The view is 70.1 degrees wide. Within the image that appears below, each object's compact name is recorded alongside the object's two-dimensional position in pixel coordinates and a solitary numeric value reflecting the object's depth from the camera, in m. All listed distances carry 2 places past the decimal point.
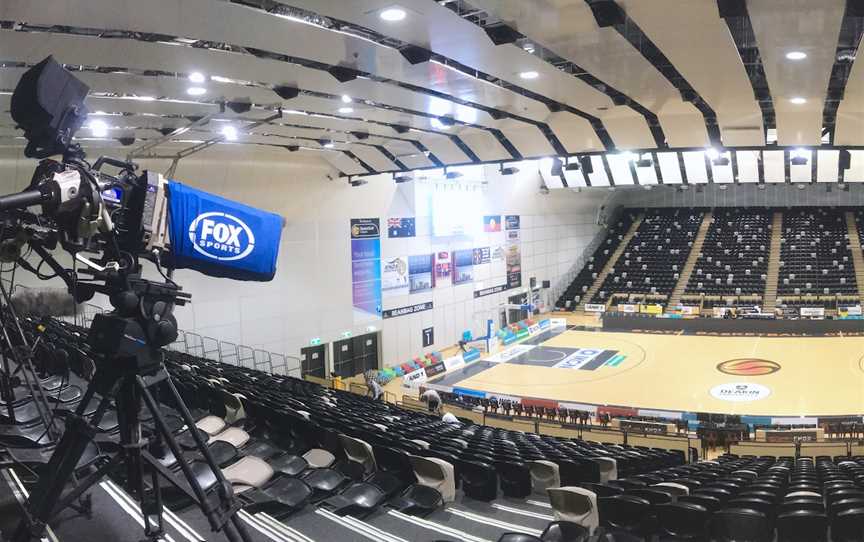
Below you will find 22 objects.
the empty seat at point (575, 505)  5.46
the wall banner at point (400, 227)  25.48
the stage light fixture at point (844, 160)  21.29
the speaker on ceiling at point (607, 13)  6.42
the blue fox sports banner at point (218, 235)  2.75
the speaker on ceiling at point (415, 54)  8.11
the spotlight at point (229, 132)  13.57
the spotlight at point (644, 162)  19.50
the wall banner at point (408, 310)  25.36
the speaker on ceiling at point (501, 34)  7.41
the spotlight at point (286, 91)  10.01
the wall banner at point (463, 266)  29.16
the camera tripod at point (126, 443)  2.51
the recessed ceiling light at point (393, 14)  6.78
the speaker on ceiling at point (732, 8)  6.36
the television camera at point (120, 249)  2.44
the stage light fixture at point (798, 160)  18.95
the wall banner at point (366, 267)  23.97
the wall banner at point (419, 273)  26.55
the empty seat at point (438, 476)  6.00
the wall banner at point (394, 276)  25.25
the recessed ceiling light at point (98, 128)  12.49
